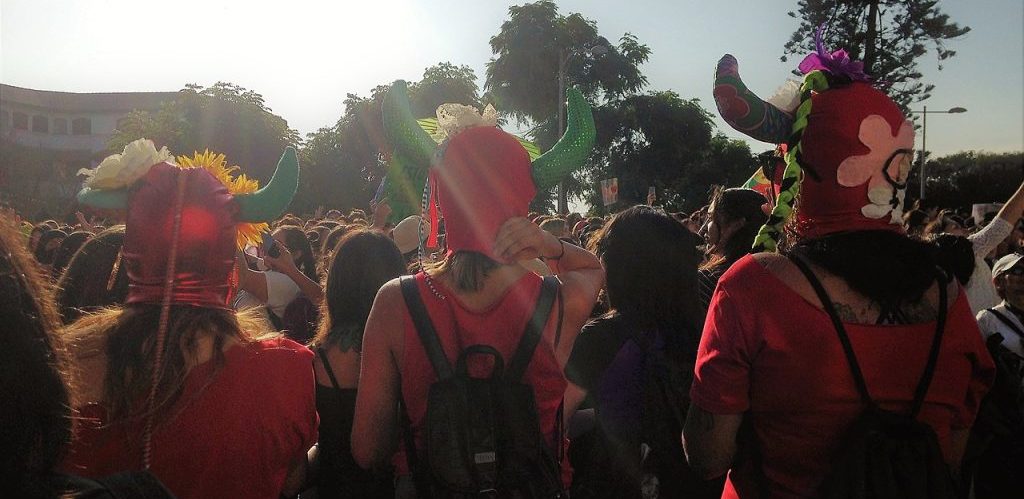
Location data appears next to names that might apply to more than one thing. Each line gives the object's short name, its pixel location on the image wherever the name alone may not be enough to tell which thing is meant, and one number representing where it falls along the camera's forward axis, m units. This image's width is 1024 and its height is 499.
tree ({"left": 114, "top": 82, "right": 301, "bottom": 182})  28.56
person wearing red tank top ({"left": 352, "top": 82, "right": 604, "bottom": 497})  1.89
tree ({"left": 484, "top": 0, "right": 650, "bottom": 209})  32.59
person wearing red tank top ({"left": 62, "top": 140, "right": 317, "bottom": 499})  1.68
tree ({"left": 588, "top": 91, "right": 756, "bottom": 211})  35.12
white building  40.78
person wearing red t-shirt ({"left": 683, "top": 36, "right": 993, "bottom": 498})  1.72
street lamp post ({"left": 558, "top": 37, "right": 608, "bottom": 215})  27.31
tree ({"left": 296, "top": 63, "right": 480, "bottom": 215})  30.48
